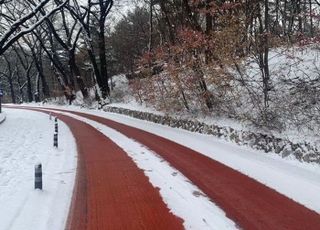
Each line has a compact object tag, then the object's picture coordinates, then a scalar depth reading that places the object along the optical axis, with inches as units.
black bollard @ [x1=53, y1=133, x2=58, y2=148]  397.2
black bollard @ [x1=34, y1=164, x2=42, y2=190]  232.1
